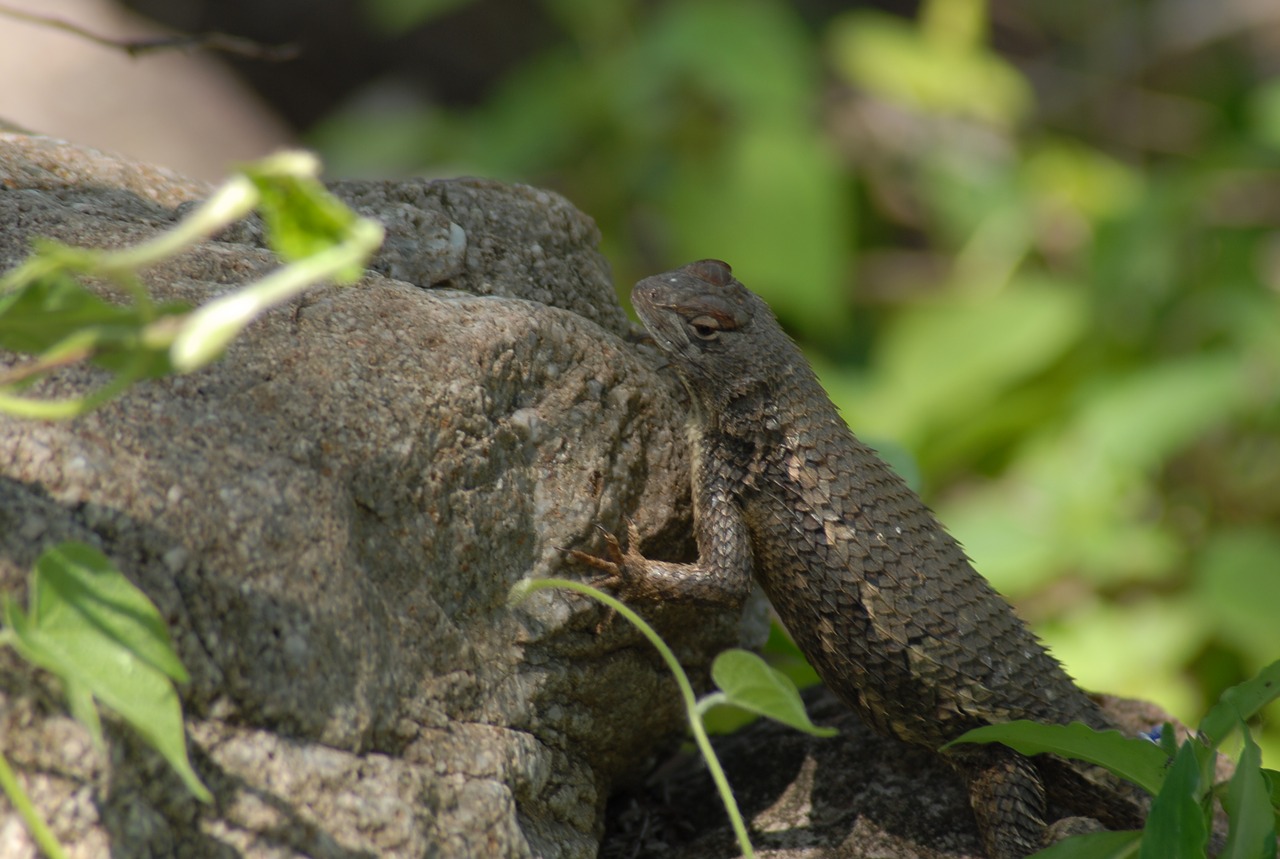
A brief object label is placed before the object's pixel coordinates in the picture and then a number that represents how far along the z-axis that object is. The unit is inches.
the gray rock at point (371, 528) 166.2
